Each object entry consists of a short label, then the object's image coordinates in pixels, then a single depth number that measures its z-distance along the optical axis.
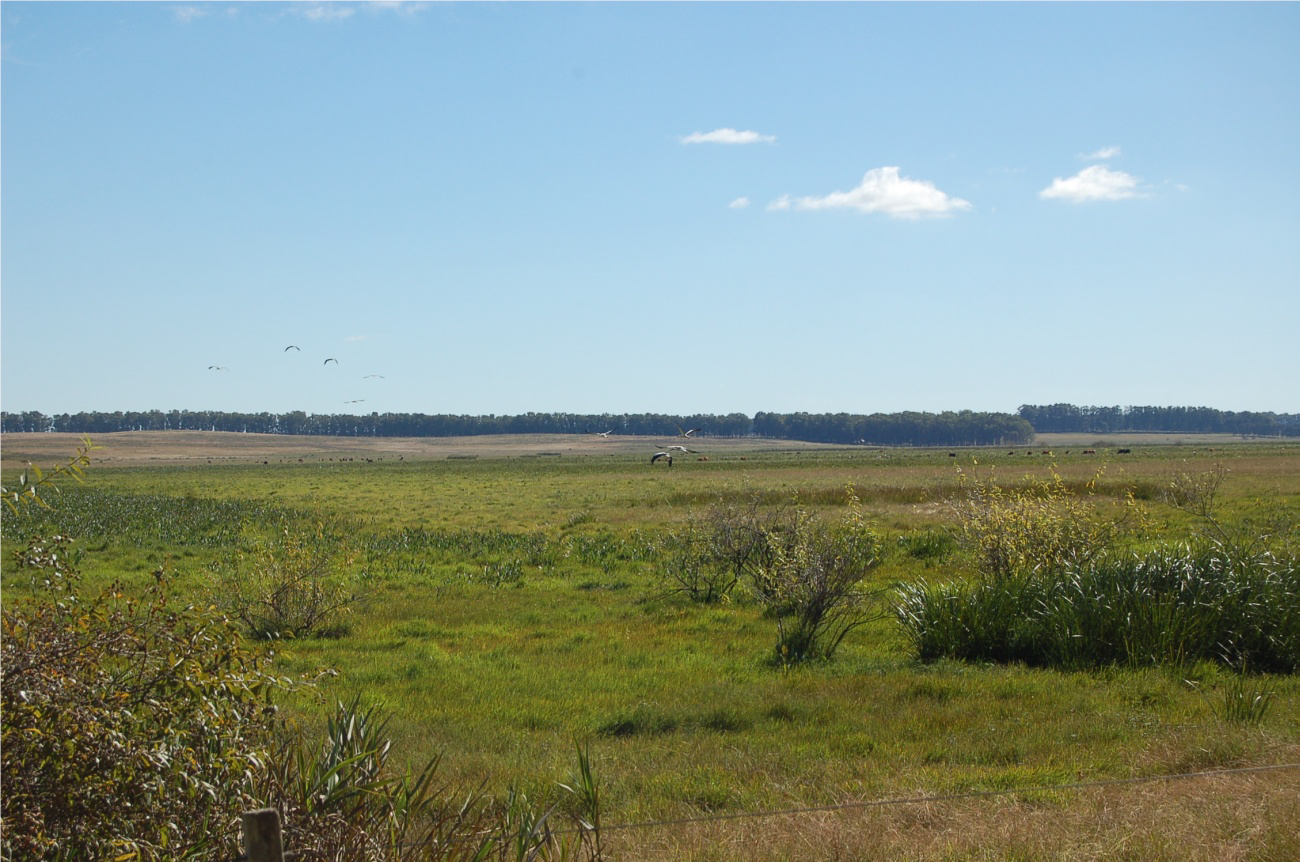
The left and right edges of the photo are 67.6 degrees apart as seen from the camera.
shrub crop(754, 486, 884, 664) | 14.42
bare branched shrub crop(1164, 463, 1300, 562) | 14.21
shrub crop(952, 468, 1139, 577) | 16.64
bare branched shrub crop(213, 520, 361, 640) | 17.45
